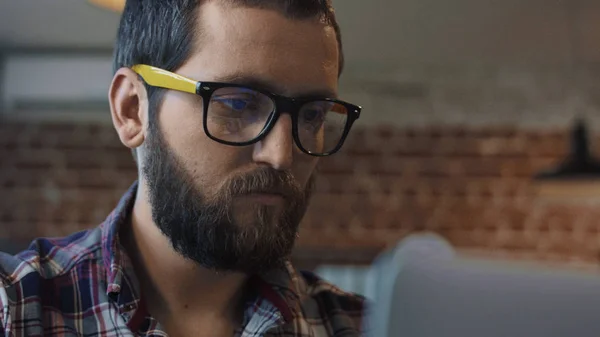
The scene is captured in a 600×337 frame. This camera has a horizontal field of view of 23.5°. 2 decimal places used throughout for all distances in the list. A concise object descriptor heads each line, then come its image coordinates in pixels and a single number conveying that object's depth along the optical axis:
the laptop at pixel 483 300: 0.70
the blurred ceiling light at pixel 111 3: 2.03
